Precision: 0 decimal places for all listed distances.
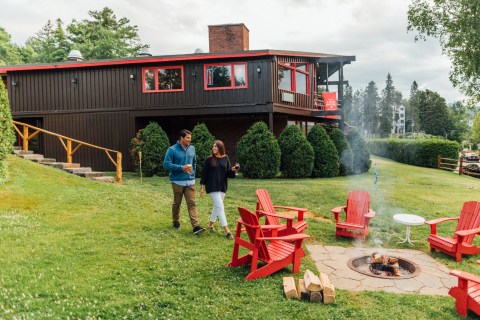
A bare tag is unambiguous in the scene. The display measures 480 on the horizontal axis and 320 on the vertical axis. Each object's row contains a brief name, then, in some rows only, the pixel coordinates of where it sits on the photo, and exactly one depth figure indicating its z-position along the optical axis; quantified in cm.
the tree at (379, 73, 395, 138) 7444
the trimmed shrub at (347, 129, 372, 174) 1814
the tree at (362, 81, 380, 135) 7806
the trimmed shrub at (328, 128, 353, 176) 1714
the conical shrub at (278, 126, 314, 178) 1566
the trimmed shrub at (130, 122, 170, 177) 1596
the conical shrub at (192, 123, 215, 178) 1552
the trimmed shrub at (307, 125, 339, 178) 1620
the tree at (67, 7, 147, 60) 3794
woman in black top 658
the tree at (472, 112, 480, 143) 6199
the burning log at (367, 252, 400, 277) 541
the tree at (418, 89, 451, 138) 7356
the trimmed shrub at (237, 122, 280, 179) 1524
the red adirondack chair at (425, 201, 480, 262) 611
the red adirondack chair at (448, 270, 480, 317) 401
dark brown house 1717
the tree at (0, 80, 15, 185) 934
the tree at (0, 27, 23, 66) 4009
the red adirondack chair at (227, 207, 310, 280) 491
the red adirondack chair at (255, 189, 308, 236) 622
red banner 1823
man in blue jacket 660
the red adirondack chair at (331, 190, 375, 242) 713
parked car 3907
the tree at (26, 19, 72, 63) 3794
